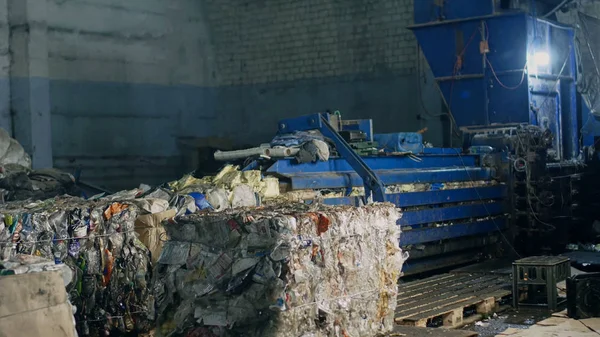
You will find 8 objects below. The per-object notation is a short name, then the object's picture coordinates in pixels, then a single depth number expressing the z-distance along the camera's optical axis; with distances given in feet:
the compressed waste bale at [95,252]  20.26
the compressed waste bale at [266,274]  15.93
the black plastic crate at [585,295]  23.63
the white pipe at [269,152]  28.45
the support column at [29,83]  51.26
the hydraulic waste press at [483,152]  31.07
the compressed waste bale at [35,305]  12.67
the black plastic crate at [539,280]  26.08
